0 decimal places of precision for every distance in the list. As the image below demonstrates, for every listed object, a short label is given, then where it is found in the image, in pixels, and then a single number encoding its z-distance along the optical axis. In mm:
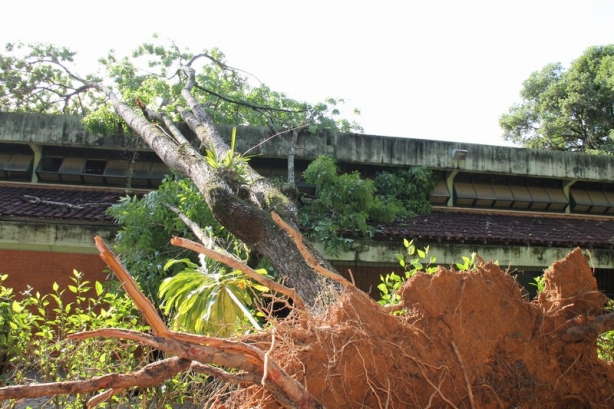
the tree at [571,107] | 19812
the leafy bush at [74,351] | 3439
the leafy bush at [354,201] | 7621
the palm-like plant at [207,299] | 3883
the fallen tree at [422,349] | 2262
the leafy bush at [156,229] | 6023
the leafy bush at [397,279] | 3801
